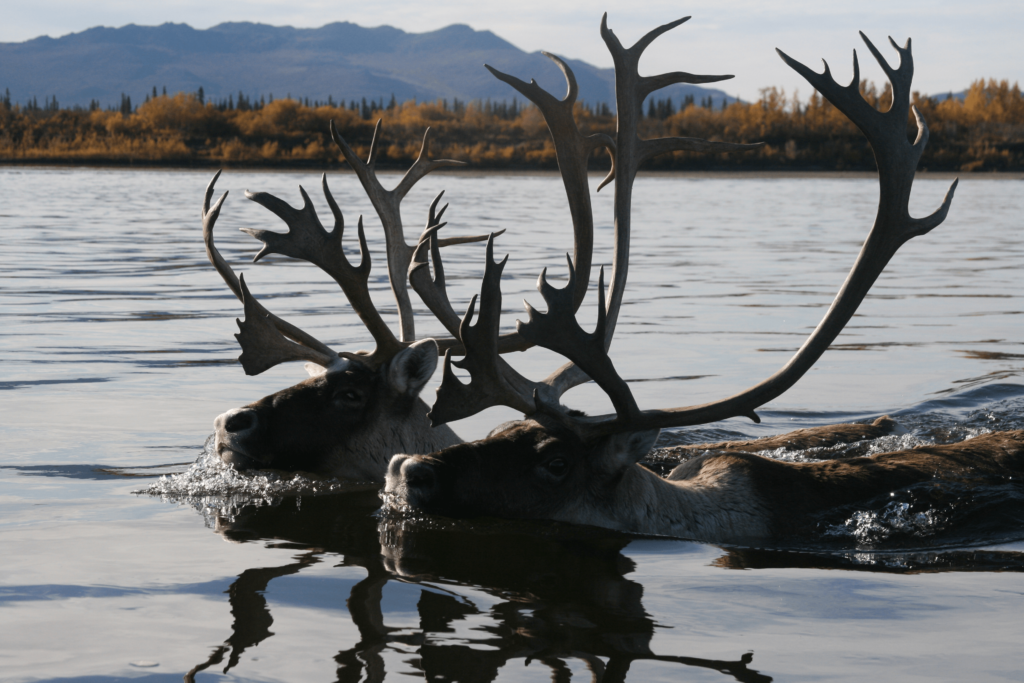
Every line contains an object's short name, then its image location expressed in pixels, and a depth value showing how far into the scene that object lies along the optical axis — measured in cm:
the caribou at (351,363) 1054
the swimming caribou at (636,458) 877
